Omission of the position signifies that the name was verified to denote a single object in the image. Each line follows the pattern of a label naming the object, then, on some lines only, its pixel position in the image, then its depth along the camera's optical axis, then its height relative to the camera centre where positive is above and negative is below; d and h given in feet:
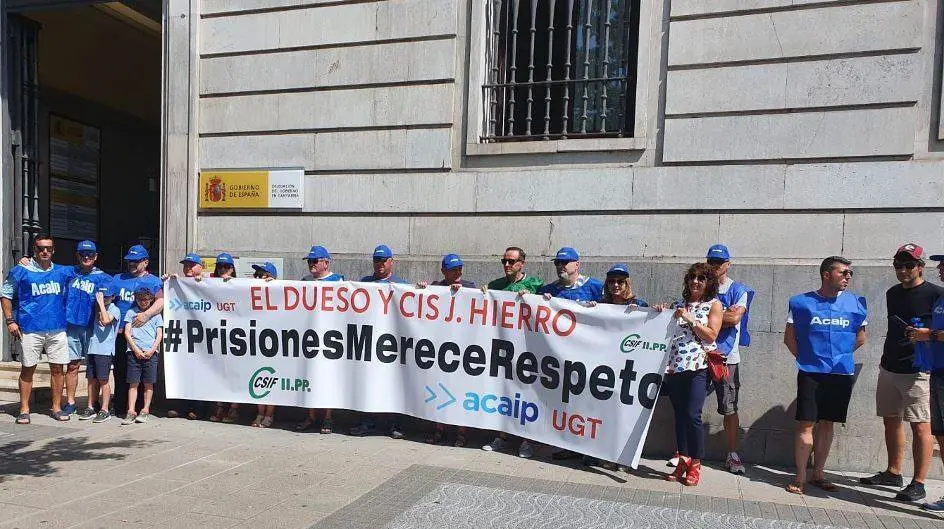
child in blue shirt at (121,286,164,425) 23.04 -4.53
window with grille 24.67 +6.41
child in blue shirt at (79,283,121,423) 23.27 -4.59
